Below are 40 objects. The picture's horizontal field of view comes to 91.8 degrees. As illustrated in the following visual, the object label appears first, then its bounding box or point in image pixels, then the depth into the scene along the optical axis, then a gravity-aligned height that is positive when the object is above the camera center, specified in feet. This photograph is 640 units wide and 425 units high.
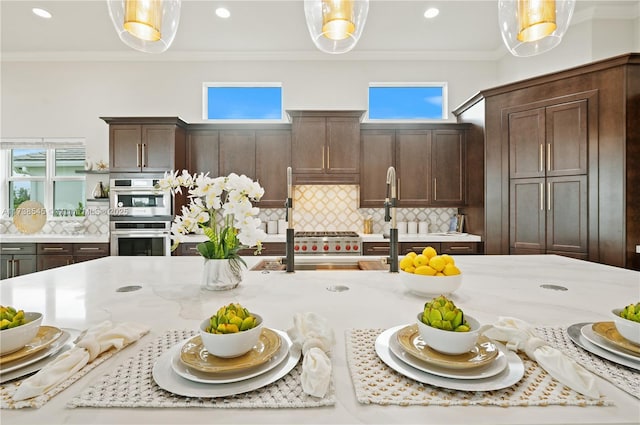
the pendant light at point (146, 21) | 3.83 +2.44
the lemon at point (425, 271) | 3.81 -0.70
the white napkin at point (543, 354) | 1.86 -0.96
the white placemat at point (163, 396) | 1.76 -1.08
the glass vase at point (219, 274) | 4.20 -0.83
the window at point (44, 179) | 14.14 +1.57
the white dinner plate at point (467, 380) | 1.87 -1.04
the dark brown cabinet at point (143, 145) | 12.08 +2.67
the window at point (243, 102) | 14.20 +5.14
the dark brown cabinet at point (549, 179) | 9.48 +1.14
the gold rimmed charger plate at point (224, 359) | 1.97 -0.97
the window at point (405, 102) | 14.25 +5.18
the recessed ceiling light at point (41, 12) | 10.72 +7.07
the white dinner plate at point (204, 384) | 1.84 -1.05
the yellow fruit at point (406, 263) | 4.04 -0.64
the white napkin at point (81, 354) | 1.82 -1.00
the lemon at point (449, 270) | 3.81 -0.70
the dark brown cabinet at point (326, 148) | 12.66 +2.69
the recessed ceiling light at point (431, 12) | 10.62 +7.01
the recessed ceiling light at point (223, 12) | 10.67 +7.04
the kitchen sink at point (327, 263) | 6.68 -1.12
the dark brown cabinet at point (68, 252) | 11.98 -1.50
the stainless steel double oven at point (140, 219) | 11.84 -0.22
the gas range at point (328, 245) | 11.68 -1.19
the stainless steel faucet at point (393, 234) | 5.38 -0.35
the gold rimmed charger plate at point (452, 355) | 2.00 -0.97
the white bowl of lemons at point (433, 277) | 3.77 -0.77
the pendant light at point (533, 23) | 4.02 +2.55
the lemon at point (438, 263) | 3.82 -0.61
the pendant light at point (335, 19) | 4.04 +2.59
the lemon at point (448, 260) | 3.86 -0.58
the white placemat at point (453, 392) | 1.78 -1.08
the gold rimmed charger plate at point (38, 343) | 2.08 -0.96
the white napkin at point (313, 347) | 1.84 -0.95
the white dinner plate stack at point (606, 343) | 2.19 -0.99
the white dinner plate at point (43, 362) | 1.97 -1.03
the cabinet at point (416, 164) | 13.07 +2.11
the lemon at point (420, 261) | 3.97 -0.61
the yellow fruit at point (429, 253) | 4.08 -0.52
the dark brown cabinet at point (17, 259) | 11.98 -1.78
